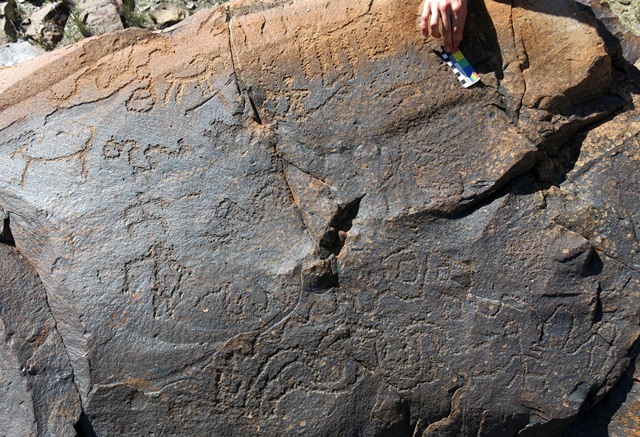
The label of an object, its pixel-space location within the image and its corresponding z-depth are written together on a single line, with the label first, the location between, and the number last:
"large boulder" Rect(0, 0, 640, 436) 2.11
